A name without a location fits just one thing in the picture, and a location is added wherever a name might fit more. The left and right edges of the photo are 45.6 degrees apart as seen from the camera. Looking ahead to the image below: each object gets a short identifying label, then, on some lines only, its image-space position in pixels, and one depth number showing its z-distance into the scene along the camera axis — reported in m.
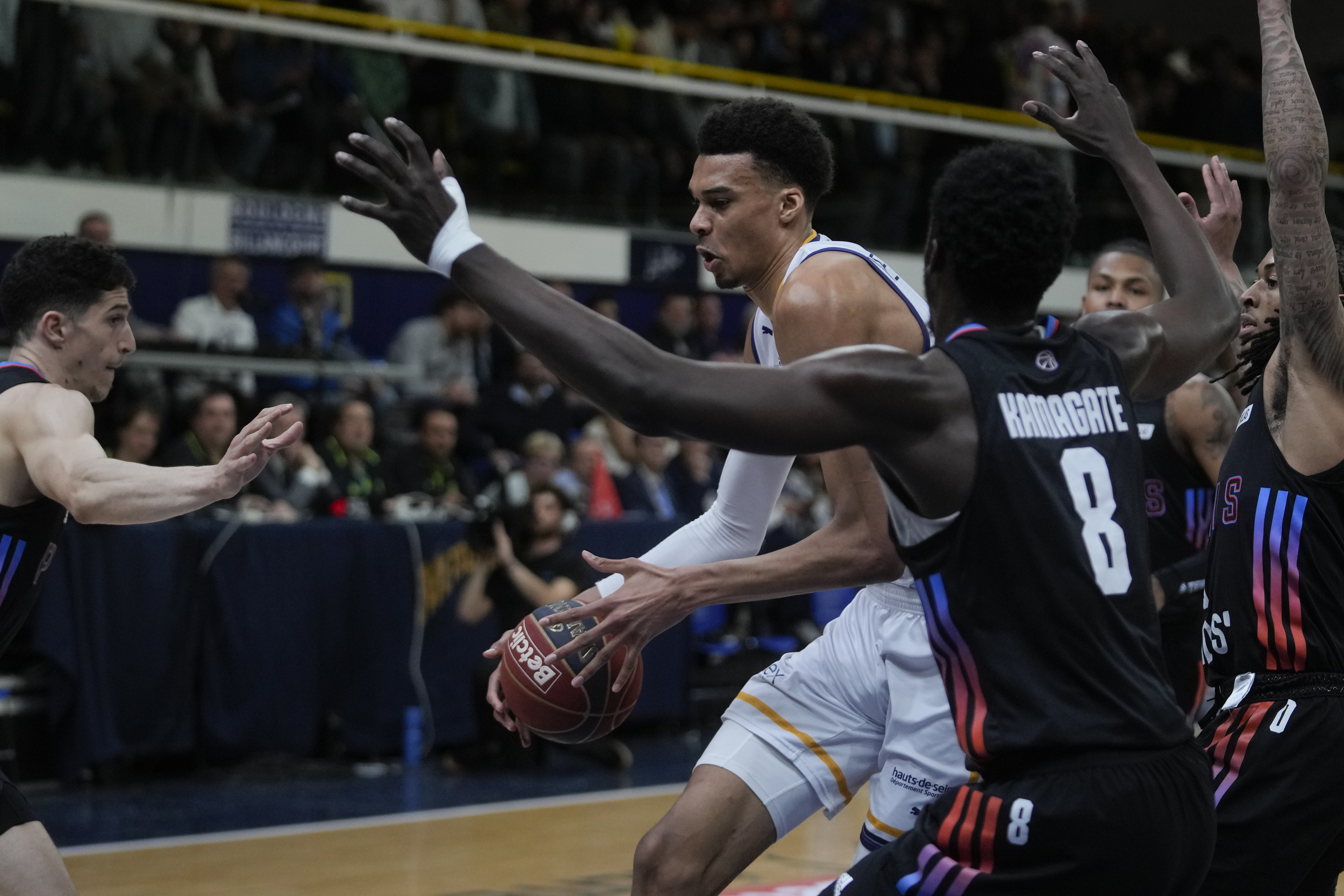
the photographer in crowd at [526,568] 9.27
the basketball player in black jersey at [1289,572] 3.74
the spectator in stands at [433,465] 9.84
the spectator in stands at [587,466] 10.54
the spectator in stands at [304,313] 10.29
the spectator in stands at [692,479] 10.92
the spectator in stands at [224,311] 9.82
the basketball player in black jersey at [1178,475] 5.16
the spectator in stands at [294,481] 9.20
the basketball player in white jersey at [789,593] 3.59
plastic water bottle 9.24
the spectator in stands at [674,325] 12.26
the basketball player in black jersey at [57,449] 3.87
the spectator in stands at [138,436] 8.59
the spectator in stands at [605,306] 11.52
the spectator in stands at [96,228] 9.24
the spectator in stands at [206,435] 8.84
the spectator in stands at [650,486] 10.70
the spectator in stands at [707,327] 12.55
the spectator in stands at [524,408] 10.80
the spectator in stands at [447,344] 11.17
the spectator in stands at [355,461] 9.45
